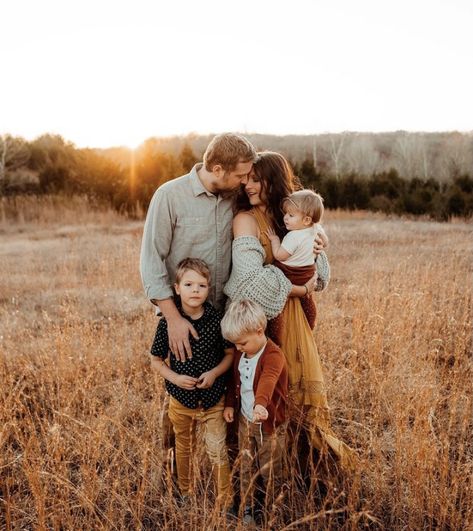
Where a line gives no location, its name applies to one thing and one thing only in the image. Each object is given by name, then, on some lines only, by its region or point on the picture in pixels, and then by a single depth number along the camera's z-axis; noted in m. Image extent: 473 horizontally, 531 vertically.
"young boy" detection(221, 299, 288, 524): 2.41
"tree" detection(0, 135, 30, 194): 23.78
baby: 2.62
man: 2.57
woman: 2.57
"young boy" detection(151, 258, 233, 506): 2.59
